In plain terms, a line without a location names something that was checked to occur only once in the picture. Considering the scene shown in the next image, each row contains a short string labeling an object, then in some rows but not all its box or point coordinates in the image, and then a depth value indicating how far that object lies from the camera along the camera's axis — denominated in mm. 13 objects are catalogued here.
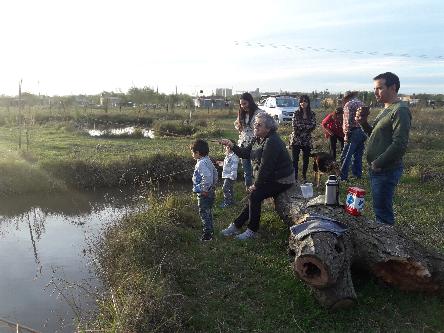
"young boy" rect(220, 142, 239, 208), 7004
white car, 20375
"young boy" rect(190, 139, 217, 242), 5469
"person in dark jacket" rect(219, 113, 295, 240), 5301
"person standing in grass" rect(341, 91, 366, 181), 8031
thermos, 4785
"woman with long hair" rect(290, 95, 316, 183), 7961
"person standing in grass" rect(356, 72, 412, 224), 4246
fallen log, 3787
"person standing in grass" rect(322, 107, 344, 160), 8766
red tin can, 4547
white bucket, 5488
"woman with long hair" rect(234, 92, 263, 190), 6453
